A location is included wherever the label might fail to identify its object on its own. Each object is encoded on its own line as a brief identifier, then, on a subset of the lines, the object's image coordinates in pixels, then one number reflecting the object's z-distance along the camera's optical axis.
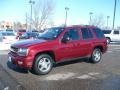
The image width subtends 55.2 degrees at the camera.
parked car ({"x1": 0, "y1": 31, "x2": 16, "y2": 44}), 11.07
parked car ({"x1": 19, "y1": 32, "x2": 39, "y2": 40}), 14.33
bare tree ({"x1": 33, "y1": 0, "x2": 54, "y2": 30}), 24.40
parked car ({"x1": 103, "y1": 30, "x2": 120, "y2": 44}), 14.13
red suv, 4.05
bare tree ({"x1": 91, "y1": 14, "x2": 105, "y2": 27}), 40.58
